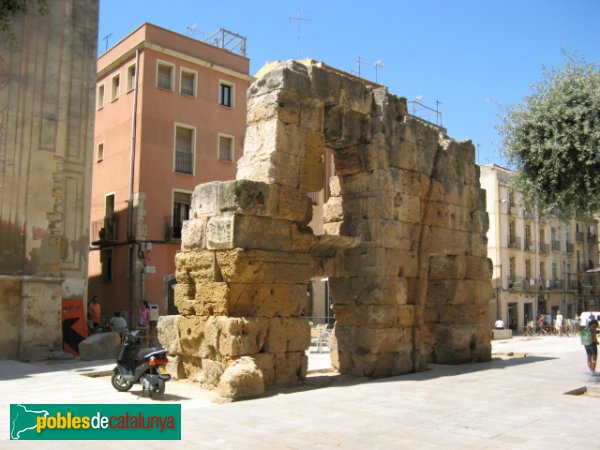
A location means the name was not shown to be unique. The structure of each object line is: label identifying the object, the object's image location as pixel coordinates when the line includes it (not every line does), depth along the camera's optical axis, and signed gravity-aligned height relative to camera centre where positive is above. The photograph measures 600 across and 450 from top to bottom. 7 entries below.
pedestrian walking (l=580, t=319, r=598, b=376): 10.39 -0.98
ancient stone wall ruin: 8.48 +0.60
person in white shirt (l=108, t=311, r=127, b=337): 15.98 -1.18
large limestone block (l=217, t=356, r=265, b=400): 7.56 -1.25
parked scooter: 7.80 -1.16
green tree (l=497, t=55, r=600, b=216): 9.56 +2.28
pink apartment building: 20.14 +4.61
